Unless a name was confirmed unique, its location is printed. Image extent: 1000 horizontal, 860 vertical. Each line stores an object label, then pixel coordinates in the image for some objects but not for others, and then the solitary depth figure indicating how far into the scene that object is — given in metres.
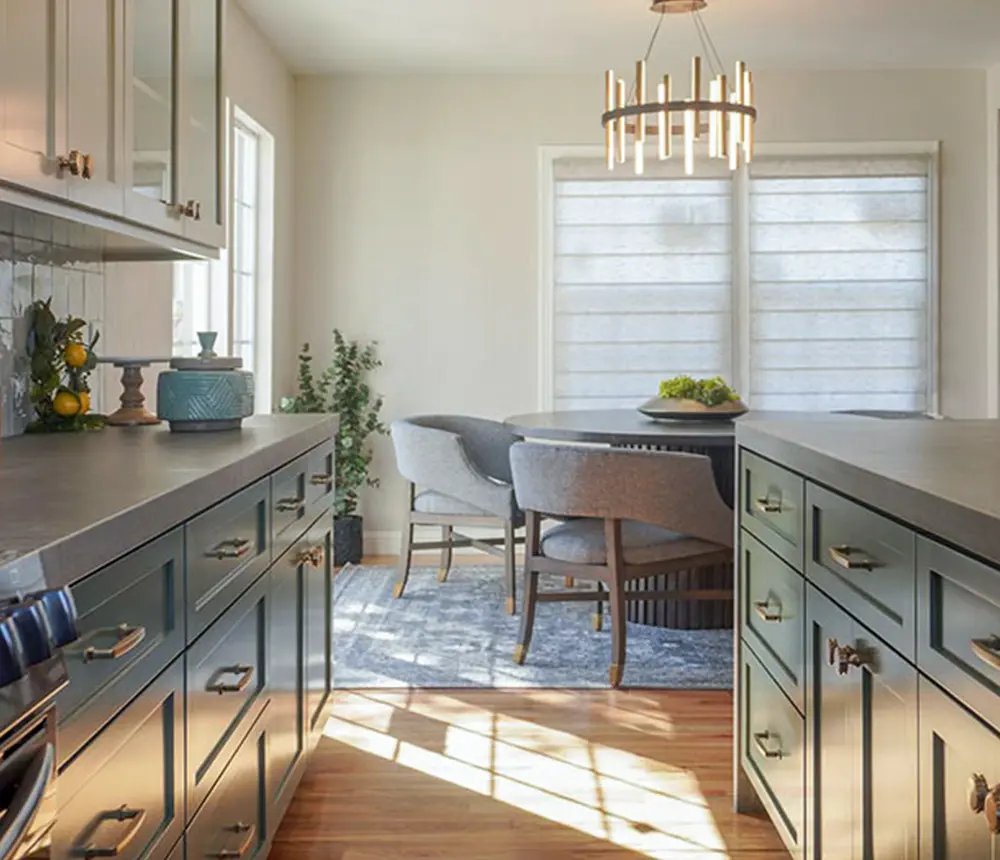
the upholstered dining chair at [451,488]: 4.39
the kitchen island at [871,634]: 1.12
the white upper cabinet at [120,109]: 1.74
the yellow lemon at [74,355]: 2.44
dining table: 3.73
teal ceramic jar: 2.34
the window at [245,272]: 4.55
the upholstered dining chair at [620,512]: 3.37
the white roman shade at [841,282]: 5.75
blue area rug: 3.53
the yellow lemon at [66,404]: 2.36
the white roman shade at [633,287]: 5.77
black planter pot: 5.50
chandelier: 3.90
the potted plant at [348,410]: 5.53
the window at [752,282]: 5.75
